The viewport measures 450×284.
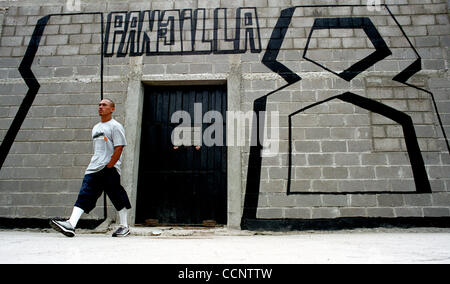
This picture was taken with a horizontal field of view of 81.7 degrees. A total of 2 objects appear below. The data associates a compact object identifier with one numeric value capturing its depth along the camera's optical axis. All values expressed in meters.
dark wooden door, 4.16
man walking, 3.05
